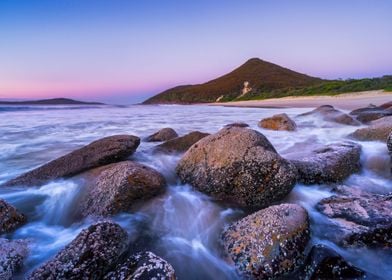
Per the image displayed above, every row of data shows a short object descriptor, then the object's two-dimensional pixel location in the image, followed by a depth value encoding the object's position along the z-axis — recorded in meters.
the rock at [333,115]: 9.42
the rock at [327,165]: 4.17
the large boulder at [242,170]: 3.56
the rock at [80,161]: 4.57
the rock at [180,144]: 5.82
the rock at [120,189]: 3.48
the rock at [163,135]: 7.73
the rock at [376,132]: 6.12
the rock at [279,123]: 8.93
